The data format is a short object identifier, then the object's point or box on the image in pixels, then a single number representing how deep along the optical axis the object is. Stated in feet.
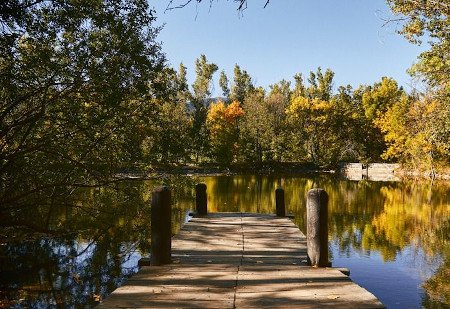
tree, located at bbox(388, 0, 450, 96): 53.16
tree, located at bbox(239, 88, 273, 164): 205.16
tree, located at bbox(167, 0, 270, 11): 13.30
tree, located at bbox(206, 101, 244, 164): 198.29
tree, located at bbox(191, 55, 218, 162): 194.96
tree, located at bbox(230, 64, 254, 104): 344.75
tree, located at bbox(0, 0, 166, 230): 36.45
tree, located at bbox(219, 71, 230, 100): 379.35
